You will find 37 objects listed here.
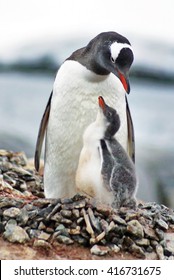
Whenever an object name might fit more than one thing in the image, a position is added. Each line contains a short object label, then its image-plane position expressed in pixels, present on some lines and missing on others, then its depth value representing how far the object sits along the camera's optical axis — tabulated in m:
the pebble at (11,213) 6.54
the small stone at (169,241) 6.64
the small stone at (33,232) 6.37
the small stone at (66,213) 6.44
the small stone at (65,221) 6.41
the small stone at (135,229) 6.46
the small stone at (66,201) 6.61
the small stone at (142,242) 6.49
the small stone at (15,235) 6.33
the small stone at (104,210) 6.52
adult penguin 7.28
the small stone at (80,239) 6.37
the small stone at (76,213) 6.44
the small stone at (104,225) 6.43
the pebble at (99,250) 6.28
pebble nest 6.36
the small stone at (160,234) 6.68
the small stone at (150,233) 6.60
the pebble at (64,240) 6.33
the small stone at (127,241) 6.43
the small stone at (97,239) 6.34
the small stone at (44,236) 6.34
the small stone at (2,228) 6.48
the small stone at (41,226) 6.43
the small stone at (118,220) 6.48
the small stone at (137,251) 6.39
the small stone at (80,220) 6.41
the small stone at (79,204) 6.50
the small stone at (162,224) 6.84
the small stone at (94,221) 6.41
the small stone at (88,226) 6.37
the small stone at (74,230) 6.37
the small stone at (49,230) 6.42
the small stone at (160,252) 6.45
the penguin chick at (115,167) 6.62
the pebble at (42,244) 6.27
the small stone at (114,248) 6.35
